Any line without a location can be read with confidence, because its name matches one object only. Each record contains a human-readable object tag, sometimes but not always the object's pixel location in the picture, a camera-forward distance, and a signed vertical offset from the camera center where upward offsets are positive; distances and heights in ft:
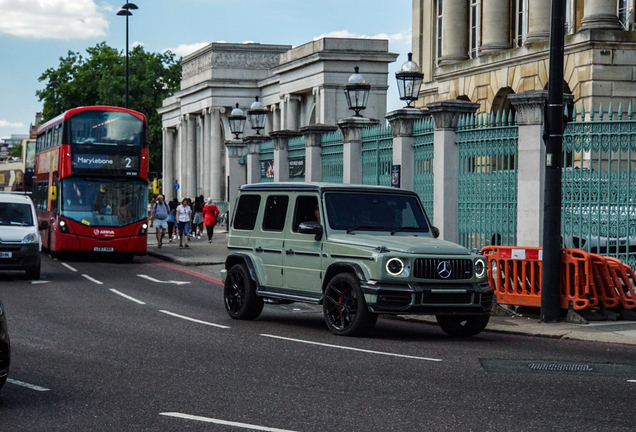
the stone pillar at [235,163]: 113.91 +3.28
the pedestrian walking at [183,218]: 110.93 -2.95
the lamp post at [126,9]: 158.18 +28.94
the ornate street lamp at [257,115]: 105.09 +8.07
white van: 66.69 -2.95
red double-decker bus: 89.15 +0.87
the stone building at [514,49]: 82.38 +13.50
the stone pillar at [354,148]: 75.20 +3.35
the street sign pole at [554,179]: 44.50 +0.61
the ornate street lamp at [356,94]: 76.59 +7.60
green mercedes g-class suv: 38.50 -2.79
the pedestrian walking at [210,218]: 120.67 -3.19
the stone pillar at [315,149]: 85.46 +3.70
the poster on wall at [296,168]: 89.66 +2.22
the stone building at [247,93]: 175.42 +20.22
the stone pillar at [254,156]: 104.42 +3.81
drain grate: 32.14 -5.71
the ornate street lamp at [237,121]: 109.70 +7.81
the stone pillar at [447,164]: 58.85 +1.65
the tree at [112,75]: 300.81 +34.45
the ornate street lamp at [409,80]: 65.87 +7.45
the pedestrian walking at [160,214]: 110.22 -2.51
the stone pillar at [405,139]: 64.90 +3.49
